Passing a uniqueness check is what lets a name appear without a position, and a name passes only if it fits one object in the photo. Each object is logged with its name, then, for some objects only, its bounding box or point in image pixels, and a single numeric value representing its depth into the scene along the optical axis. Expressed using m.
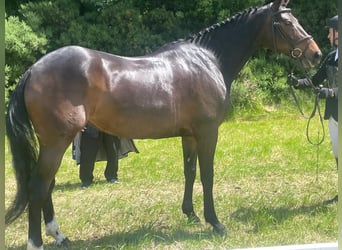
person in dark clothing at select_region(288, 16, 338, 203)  3.75
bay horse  3.03
